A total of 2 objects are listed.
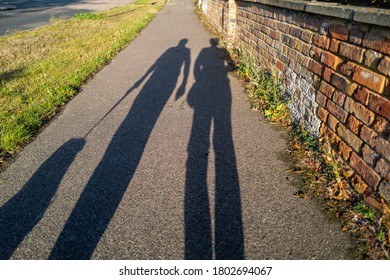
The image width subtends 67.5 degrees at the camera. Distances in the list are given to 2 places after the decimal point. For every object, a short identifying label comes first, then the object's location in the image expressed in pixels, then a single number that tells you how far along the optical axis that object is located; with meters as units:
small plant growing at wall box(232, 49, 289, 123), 4.24
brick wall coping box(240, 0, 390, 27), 2.08
